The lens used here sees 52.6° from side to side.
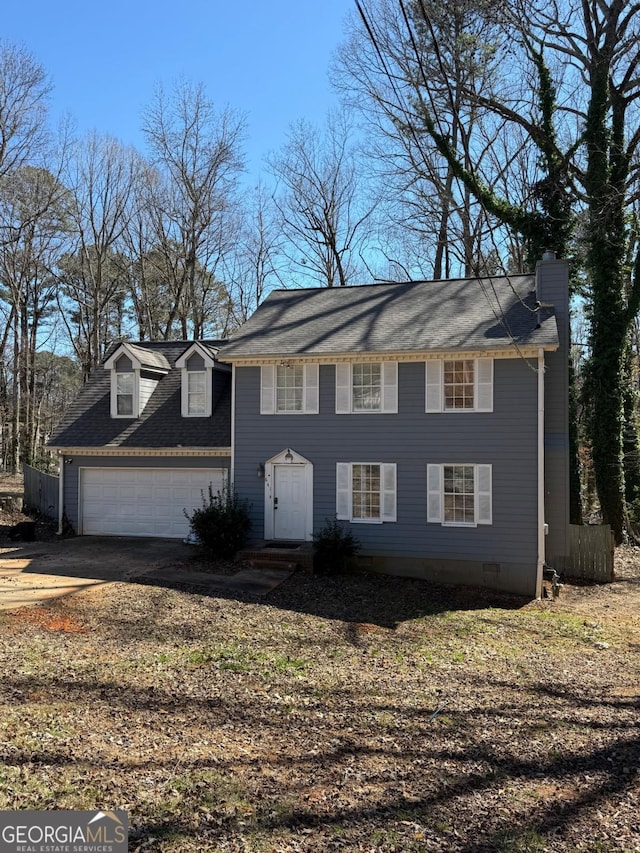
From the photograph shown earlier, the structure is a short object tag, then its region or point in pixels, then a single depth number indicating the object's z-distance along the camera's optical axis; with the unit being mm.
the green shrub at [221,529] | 14578
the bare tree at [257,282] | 32969
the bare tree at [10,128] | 23219
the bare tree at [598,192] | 19031
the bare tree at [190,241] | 29953
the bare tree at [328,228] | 30453
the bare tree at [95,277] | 30109
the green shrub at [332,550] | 14078
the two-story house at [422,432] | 14070
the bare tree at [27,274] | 26000
